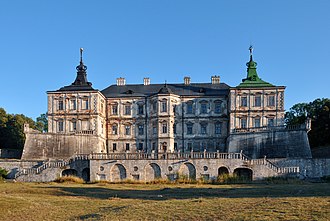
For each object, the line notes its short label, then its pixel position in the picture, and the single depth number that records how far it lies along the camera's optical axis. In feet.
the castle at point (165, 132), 134.82
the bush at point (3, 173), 139.13
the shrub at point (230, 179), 125.62
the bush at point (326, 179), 121.08
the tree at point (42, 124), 236.77
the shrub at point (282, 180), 118.62
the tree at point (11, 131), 188.75
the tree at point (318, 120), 170.40
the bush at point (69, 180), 128.57
